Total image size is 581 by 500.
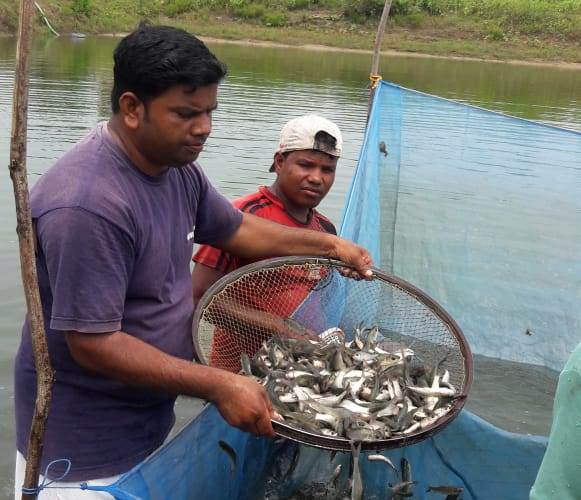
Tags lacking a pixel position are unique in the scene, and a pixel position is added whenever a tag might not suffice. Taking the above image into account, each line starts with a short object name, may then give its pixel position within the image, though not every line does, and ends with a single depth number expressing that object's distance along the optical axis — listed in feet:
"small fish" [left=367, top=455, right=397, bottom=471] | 9.54
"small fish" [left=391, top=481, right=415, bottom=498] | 10.73
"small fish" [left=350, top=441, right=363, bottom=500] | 7.97
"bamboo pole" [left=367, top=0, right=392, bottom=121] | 21.52
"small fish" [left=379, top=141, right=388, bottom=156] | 18.58
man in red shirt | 11.19
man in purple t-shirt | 7.20
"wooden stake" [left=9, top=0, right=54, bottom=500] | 6.25
